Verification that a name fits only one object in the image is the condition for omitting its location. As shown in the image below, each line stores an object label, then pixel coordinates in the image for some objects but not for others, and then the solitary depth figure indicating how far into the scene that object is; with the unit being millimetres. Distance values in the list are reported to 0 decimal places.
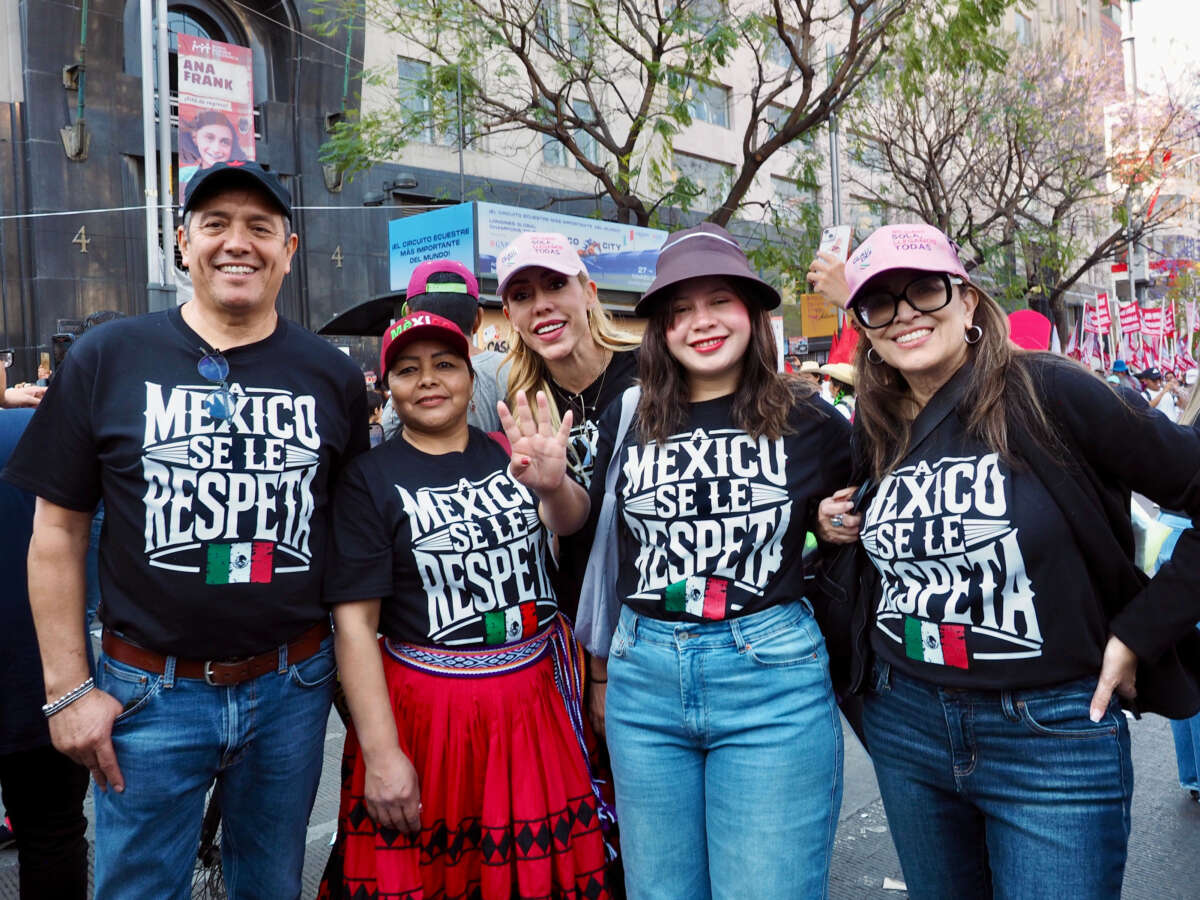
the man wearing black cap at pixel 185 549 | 2141
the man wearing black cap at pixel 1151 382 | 15961
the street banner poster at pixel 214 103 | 12609
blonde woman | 3088
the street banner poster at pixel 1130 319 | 20688
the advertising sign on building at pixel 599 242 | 13203
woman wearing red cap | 2371
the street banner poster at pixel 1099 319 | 19734
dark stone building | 14195
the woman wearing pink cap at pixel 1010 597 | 1889
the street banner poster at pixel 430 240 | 13133
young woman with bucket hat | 2137
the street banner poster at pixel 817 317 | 19203
